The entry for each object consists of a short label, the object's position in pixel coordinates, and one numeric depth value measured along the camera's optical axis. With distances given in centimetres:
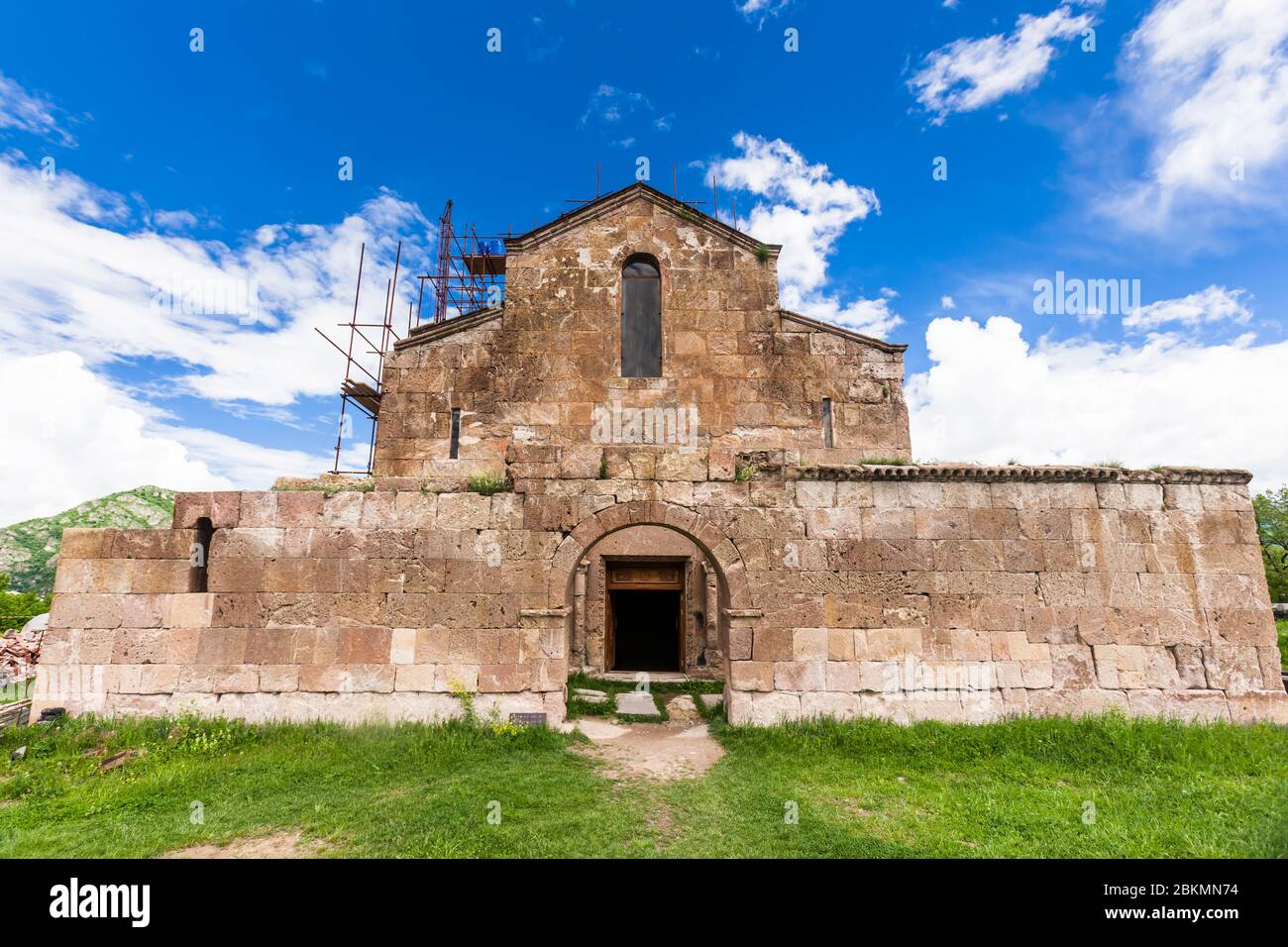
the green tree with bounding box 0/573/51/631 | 1761
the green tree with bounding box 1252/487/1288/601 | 1925
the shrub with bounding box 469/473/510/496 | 802
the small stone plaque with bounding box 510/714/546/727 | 747
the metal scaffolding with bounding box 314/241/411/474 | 1412
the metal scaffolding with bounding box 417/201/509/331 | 1617
